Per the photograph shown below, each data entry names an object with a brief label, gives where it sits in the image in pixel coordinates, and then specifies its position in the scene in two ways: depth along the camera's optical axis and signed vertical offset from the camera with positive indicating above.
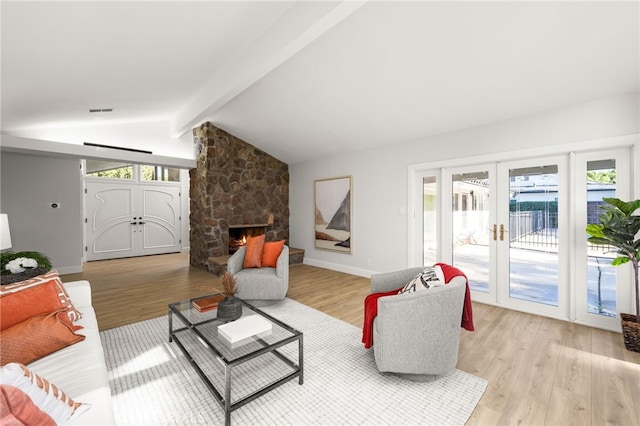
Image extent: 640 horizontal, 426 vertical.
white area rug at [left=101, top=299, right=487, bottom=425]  1.70 -1.26
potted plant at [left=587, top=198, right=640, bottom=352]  2.47 -0.28
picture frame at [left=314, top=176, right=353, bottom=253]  5.44 -0.03
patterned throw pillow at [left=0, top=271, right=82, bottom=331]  1.66 -0.56
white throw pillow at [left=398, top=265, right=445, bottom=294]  2.11 -0.55
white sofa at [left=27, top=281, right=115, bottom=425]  1.17 -0.83
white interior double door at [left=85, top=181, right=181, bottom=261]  6.80 -0.16
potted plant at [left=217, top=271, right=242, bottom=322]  2.23 -0.75
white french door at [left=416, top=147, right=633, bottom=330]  2.97 -0.27
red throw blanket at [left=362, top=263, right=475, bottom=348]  2.19 -0.85
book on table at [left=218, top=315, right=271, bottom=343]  1.86 -0.82
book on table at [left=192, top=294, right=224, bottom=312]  2.45 -0.83
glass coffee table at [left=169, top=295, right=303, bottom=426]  1.74 -1.14
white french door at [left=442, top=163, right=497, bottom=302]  3.73 -0.19
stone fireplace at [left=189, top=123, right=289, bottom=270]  5.50 +0.41
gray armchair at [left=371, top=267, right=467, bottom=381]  1.93 -0.86
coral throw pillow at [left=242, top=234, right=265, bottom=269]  3.80 -0.58
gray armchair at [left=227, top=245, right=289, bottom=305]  3.47 -0.92
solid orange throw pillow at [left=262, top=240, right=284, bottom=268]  3.84 -0.58
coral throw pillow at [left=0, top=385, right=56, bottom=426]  0.88 -0.65
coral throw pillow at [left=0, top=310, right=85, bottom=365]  1.48 -0.72
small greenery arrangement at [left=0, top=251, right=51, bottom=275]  2.69 -0.49
